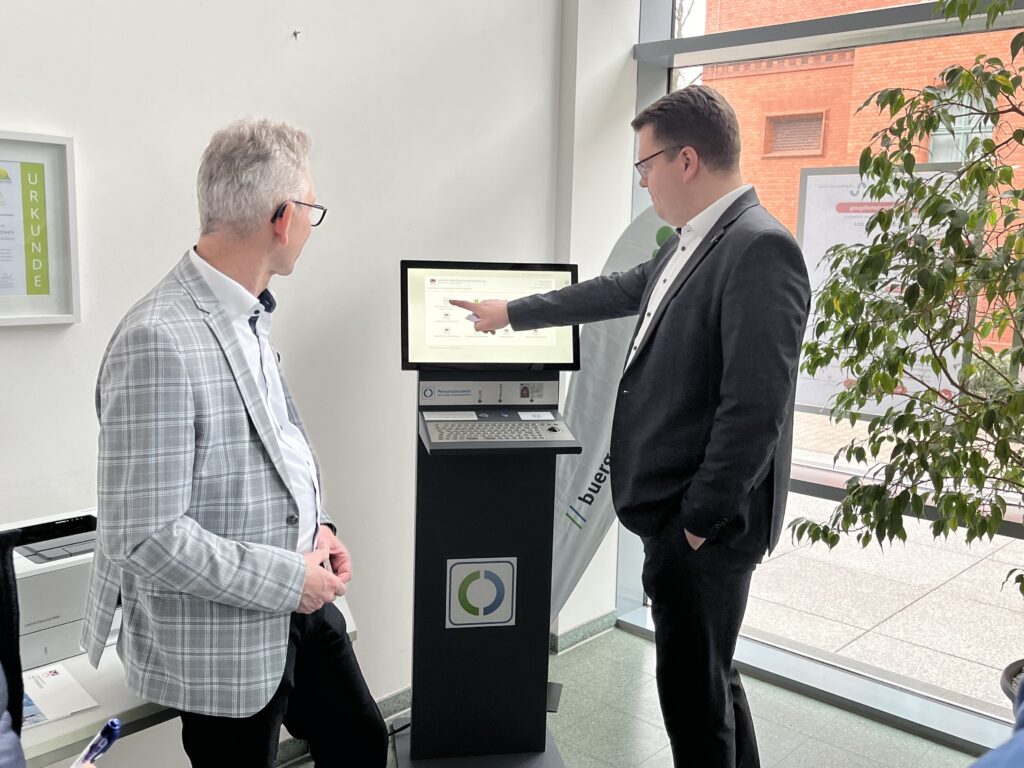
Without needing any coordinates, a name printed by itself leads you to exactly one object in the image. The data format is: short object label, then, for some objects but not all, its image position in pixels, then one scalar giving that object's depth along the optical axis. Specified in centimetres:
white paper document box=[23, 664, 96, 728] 160
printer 168
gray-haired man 141
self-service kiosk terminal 237
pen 106
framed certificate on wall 186
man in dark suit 182
